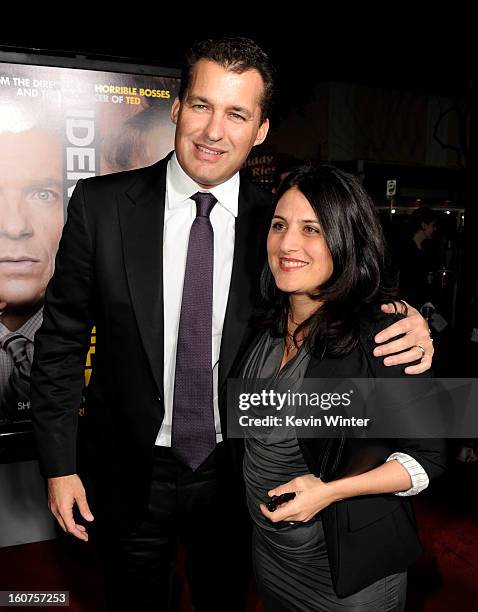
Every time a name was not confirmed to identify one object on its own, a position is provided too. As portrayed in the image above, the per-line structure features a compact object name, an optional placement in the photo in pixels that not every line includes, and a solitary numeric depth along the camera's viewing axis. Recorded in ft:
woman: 4.06
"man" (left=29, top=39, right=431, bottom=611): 4.94
